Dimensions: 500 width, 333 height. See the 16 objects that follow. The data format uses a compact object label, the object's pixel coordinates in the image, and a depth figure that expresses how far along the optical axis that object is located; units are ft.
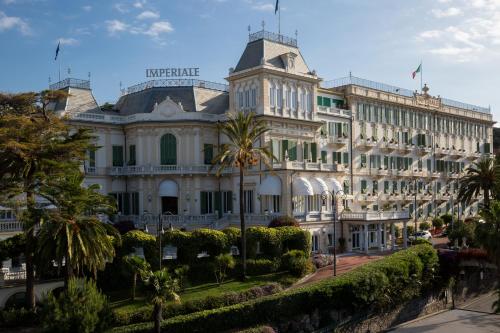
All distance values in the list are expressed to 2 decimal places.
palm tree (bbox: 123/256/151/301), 117.91
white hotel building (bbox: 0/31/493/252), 185.68
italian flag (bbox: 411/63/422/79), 260.15
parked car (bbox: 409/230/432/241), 219.84
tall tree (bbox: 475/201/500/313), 135.54
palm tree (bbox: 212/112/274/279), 140.77
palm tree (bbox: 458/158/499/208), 206.39
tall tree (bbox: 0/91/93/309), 112.37
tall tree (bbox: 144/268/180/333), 100.99
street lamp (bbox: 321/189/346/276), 188.29
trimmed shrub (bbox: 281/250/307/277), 147.23
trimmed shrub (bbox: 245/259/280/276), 147.13
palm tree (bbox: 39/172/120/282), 106.63
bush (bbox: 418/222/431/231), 250.16
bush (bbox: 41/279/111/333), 97.55
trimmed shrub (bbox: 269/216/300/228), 165.89
